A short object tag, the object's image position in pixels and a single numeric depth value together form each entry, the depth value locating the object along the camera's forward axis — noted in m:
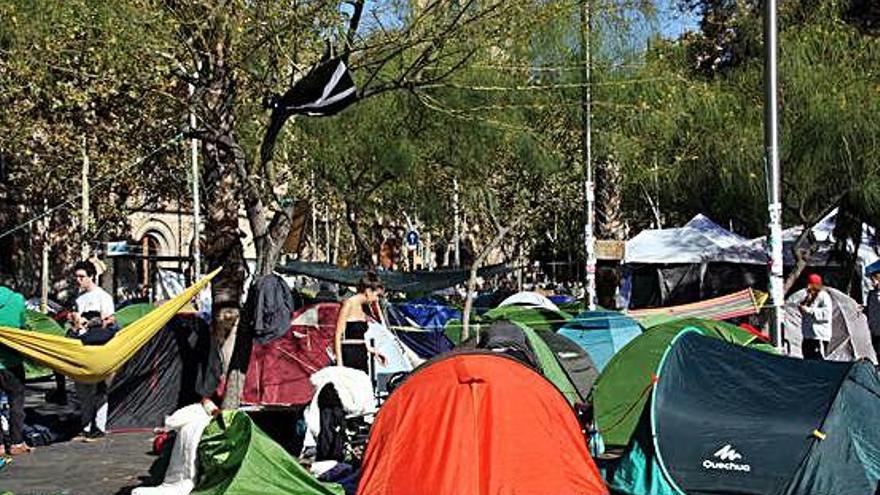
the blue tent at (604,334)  16.28
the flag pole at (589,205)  21.17
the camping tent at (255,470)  8.41
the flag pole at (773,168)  13.18
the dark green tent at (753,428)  8.92
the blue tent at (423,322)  19.31
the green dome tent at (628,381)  11.97
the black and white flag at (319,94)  11.76
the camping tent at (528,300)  25.48
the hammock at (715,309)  16.45
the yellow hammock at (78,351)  11.36
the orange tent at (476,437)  8.43
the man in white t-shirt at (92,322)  13.05
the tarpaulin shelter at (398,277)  21.69
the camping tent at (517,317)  19.75
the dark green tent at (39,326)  19.99
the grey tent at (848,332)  17.73
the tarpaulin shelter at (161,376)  13.73
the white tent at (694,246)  26.89
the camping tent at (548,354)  12.30
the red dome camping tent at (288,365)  15.80
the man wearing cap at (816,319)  16.06
